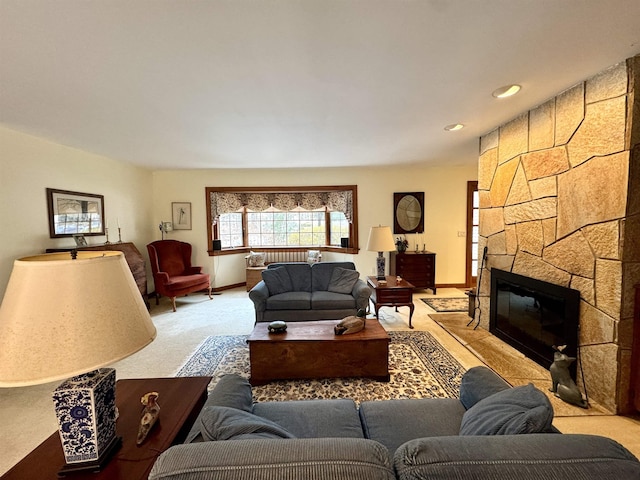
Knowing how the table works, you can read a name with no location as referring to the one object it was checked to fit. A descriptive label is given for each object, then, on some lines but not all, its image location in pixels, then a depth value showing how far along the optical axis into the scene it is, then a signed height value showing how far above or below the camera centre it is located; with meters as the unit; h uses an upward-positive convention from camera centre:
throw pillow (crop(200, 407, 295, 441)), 0.95 -0.70
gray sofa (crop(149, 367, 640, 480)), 0.69 -0.61
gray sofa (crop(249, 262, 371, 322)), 3.47 -0.87
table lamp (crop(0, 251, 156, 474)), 0.71 -0.25
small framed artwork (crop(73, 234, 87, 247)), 3.64 -0.13
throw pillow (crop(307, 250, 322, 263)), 5.93 -0.60
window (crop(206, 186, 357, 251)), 5.73 +0.26
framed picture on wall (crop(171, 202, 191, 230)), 5.63 +0.29
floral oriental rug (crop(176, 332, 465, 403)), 2.33 -1.38
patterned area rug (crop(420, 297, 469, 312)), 4.39 -1.30
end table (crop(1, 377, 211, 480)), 0.89 -0.79
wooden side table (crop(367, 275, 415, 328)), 3.56 -0.88
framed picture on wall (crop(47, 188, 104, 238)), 3.44 +0.24
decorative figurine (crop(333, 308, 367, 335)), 2.55 -0.92
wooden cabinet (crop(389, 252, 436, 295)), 5.19 -0.77
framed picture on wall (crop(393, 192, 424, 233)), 5.63 +0.30
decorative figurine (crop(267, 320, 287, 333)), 2.61 -0.94
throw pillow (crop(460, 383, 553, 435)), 0.92 -0.68
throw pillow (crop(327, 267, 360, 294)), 3.80 -0.73
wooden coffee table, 2.46 -1.15
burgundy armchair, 4.53 -0.75
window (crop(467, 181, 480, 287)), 5.59 -0.06
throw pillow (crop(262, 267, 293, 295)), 3.81 -0.73
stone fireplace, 1.97 +0.15
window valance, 5.90 +0.60
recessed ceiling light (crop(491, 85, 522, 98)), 2.23 +1.12
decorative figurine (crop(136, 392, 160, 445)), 1.04 -0.73
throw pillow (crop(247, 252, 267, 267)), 5.73 -0.65
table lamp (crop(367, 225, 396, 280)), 3.79 -0.18
